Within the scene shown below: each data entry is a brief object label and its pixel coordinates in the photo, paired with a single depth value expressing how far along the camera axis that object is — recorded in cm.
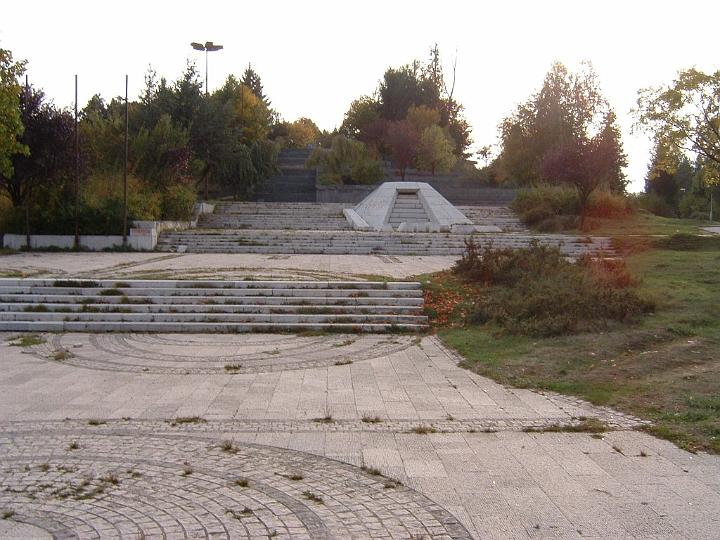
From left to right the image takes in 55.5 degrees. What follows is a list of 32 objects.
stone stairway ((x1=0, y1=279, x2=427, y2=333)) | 1149
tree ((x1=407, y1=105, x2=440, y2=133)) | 5160
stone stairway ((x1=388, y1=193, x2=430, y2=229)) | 3188
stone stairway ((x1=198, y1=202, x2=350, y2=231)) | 3133
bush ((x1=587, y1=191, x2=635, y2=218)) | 3130
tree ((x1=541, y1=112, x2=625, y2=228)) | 2745
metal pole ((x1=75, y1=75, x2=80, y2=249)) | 2172
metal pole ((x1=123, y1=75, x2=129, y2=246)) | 2178
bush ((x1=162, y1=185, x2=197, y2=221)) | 2750
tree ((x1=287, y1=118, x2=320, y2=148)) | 6794
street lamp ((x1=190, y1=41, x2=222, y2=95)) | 4569
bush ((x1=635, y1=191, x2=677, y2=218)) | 4643
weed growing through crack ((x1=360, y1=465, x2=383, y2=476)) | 494
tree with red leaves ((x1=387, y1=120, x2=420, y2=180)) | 4881
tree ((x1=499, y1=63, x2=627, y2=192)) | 4250
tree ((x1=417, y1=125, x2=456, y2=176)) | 4838
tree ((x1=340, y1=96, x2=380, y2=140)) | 5912
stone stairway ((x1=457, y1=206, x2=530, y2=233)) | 3145
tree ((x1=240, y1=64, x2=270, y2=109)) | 6738
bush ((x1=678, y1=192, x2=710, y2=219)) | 4709
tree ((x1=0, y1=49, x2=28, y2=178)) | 1692
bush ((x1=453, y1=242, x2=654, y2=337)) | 1029
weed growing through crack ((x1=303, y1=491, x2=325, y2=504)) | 442
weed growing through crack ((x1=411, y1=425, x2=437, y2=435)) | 599
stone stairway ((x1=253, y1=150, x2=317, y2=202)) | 4581
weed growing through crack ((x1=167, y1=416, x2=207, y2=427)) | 623
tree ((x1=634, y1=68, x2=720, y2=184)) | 2175
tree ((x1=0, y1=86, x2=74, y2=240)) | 2155
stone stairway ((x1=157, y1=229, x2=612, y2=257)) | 2303
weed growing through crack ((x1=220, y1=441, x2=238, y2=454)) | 545
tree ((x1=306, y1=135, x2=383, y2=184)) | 4594
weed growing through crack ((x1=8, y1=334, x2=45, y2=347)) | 1025
